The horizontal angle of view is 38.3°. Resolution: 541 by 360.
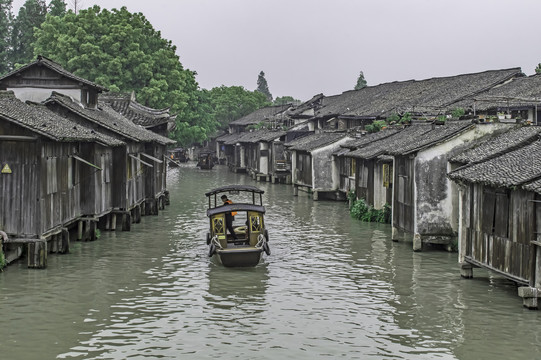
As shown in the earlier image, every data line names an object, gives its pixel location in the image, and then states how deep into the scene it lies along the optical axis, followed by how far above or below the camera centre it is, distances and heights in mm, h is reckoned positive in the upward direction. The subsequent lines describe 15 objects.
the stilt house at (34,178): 20344 +146
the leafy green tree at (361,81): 113000 +14881
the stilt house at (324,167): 44031 +921
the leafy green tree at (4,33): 75125 +15072
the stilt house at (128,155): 28531 +1156
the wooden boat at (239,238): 21422 -1623
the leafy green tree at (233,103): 107250 +11160
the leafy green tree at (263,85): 174375 +22036
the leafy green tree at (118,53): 58250 +10003
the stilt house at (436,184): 23625 -19
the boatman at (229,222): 22938 -1144
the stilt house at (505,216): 16031 -733
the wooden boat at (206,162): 78500 +2150
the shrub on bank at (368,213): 31875 -1247
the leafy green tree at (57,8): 79500 +18039
